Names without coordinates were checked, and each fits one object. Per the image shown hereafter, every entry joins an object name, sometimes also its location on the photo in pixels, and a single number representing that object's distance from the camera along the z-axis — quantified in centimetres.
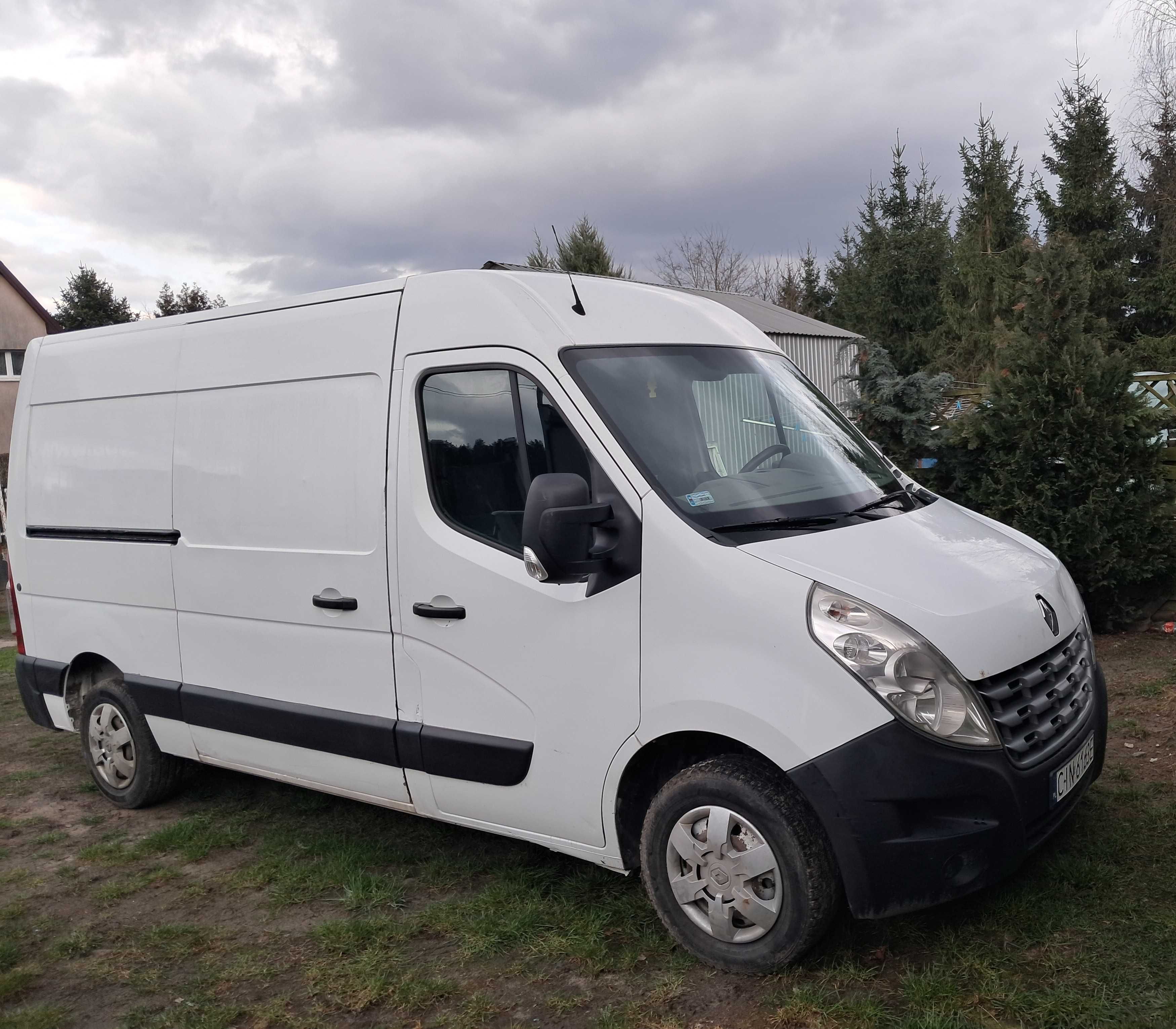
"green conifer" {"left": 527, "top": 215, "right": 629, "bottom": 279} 2748
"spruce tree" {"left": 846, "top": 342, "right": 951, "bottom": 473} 871
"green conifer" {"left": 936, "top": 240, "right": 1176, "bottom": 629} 768
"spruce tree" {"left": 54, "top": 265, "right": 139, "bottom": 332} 4225
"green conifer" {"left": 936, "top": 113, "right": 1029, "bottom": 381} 2930
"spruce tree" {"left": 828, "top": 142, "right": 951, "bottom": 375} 3116
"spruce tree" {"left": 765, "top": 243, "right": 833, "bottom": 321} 4197
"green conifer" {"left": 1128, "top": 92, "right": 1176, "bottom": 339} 2348
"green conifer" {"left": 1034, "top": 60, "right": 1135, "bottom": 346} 2880
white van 320
